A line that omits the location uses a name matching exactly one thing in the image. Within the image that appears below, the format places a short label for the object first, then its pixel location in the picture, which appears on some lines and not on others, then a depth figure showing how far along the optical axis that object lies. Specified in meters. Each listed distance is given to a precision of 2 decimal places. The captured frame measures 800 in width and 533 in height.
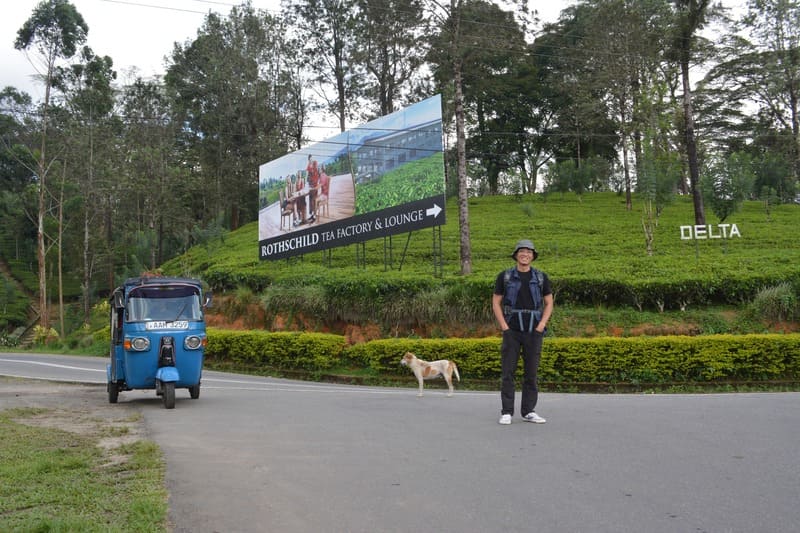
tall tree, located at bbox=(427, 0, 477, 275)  24.52
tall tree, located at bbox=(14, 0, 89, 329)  43.50
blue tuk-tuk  12.26
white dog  12.41
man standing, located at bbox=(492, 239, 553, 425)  7.99
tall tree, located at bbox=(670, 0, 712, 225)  32.97
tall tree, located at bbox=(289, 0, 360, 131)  50.78
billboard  24.33
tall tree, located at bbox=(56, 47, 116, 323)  47.06
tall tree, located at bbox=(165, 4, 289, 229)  54.47
